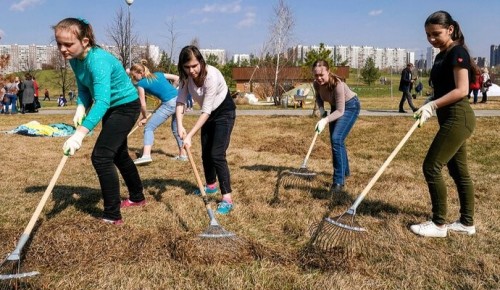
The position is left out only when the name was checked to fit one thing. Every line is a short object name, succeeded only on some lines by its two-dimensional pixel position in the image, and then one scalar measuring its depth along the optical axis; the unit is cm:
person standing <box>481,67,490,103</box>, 1724
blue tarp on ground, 986
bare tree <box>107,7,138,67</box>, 2425
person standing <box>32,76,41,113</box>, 1708
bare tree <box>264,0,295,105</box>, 2451
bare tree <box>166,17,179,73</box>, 2818
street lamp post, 1802
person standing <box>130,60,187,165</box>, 636
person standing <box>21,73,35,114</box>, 1645
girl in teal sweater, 330
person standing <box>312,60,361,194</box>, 488
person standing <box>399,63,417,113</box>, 1347
